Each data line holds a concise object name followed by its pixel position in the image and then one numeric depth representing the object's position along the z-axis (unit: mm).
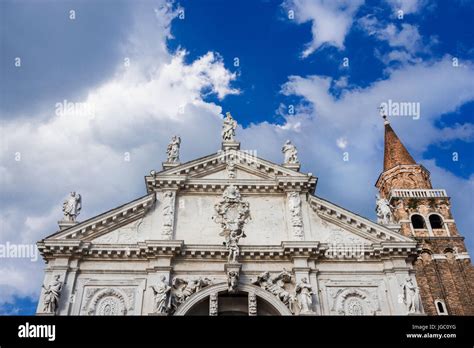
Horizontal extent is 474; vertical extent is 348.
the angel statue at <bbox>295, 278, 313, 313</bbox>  19641
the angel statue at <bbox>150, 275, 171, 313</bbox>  19203
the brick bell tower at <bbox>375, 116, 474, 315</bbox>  35344
